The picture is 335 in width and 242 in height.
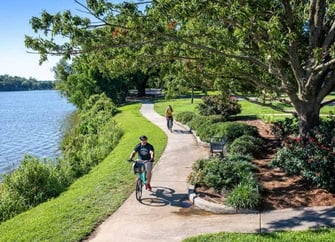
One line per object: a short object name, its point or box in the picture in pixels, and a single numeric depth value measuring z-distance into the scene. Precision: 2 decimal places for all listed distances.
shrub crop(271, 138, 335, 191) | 9.64
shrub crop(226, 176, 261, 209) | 9.02
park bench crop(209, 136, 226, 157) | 13.30
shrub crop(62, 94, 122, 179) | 18.03
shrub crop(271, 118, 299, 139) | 15.28
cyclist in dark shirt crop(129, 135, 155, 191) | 11.00
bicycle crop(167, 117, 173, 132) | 23.28
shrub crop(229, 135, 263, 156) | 13.59
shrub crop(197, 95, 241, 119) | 23.77
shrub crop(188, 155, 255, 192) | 10.35
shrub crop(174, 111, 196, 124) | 24.50
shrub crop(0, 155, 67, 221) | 12.15
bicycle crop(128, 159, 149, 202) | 10.39
